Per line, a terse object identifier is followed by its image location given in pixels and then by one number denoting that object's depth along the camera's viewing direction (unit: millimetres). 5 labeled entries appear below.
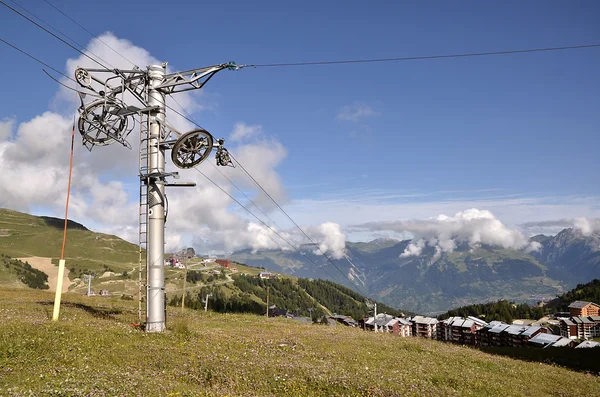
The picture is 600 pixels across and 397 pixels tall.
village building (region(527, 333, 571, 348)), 100688
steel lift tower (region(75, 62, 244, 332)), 21719
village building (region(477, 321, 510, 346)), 130050
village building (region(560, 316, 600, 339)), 185388
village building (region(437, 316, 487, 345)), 157900
